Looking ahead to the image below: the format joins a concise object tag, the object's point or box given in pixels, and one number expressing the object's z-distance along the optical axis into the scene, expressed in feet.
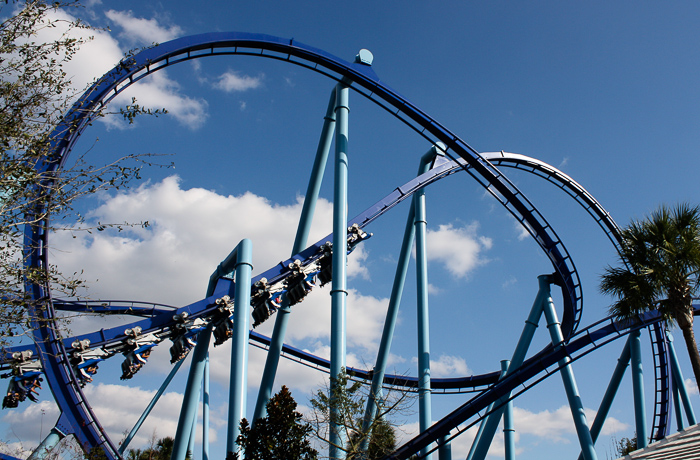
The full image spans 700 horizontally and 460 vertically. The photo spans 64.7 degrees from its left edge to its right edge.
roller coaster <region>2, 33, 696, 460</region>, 30.83
